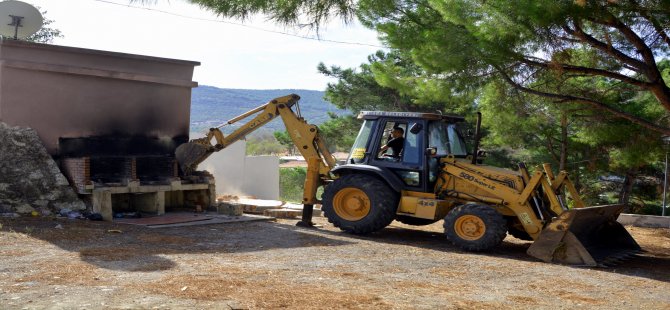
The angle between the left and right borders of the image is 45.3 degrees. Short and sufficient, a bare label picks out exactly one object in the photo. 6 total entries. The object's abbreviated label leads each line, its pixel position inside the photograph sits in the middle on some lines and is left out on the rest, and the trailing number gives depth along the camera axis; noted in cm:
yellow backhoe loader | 1151
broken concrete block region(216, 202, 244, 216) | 1523
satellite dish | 1420
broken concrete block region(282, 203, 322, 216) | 1673
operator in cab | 1302
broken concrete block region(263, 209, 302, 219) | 1611
